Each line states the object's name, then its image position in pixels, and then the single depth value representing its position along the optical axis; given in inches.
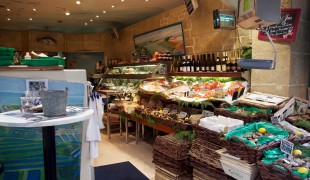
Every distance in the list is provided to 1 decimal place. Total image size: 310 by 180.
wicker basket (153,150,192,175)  121.0
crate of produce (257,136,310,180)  73.0
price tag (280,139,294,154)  82.4
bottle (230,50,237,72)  156.7
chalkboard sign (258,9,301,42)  115.0
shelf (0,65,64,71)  99.6
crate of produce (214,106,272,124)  107.3
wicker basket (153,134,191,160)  119.4
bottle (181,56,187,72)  197.4
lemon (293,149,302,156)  81.9
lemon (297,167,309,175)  71.1
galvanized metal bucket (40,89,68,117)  70.9
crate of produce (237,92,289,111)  111.6
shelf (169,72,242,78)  151.9
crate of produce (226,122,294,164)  84.5
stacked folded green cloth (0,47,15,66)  99.0
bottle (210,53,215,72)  173.0
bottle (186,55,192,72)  203.8
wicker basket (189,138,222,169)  103.5
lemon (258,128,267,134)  94.3
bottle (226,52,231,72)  160.4
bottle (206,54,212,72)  189.5
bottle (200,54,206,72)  192.0
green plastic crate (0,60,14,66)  99.5
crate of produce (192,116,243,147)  101.5
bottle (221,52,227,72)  163.3
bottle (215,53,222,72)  166.3
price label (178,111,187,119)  148.8
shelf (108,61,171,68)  222.4
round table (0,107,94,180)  62.9
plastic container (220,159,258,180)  85.4
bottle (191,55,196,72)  202.1
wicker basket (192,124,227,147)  101.3
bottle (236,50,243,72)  158.0
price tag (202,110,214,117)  126.1
